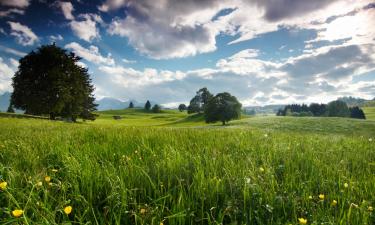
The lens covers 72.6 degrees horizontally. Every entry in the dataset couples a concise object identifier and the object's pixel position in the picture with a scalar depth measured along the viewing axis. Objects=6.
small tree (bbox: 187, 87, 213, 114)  140.01
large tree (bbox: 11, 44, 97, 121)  50.84
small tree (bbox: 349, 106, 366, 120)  140.62
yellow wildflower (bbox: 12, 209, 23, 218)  1.73
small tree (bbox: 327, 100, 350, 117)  121.97
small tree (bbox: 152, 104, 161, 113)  188.62
